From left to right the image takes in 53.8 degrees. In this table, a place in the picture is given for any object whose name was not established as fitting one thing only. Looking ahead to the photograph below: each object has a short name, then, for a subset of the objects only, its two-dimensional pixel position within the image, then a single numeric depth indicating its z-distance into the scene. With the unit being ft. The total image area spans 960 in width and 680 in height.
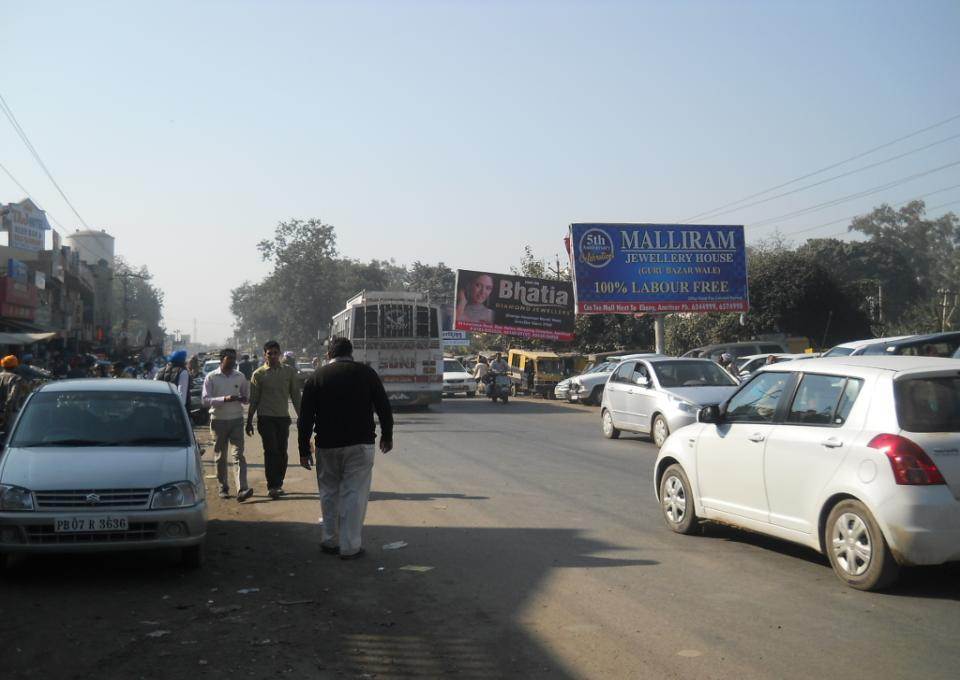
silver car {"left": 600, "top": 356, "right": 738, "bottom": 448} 55.11
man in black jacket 26.32
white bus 96.54
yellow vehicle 140.46
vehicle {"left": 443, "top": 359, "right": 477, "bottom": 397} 138.00
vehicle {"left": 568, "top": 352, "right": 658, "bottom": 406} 113.63
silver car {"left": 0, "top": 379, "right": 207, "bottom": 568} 22.93
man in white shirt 38.06
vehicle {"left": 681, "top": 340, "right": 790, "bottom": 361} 100.53
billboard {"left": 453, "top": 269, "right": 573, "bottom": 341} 165.37
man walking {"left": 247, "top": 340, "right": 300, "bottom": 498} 38.78
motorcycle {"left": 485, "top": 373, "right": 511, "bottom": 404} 120.67
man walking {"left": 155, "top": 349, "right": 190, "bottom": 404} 39.55
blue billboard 116.26
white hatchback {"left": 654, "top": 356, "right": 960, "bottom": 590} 20.26
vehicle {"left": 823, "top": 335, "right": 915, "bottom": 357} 55.78
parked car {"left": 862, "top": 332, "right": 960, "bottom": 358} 51.37
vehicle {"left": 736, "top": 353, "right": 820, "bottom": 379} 86.07
